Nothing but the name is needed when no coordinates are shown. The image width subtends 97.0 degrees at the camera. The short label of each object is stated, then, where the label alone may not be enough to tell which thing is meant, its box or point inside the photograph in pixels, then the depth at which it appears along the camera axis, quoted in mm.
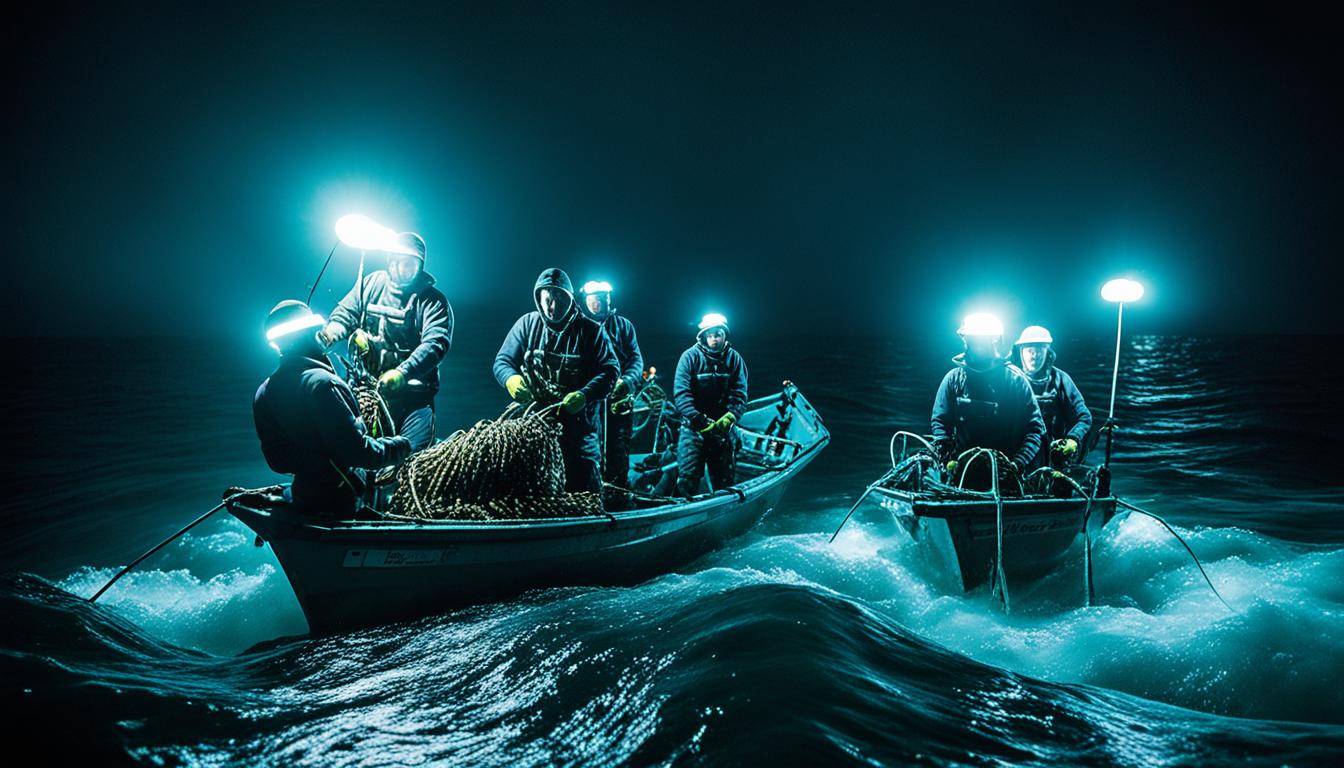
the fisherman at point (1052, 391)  8031
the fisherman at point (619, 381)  7234
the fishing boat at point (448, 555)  4207
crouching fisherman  3938
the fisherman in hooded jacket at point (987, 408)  6668
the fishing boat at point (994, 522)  5816
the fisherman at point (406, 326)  6473
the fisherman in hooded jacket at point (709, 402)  8320
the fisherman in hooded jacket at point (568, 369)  6430
